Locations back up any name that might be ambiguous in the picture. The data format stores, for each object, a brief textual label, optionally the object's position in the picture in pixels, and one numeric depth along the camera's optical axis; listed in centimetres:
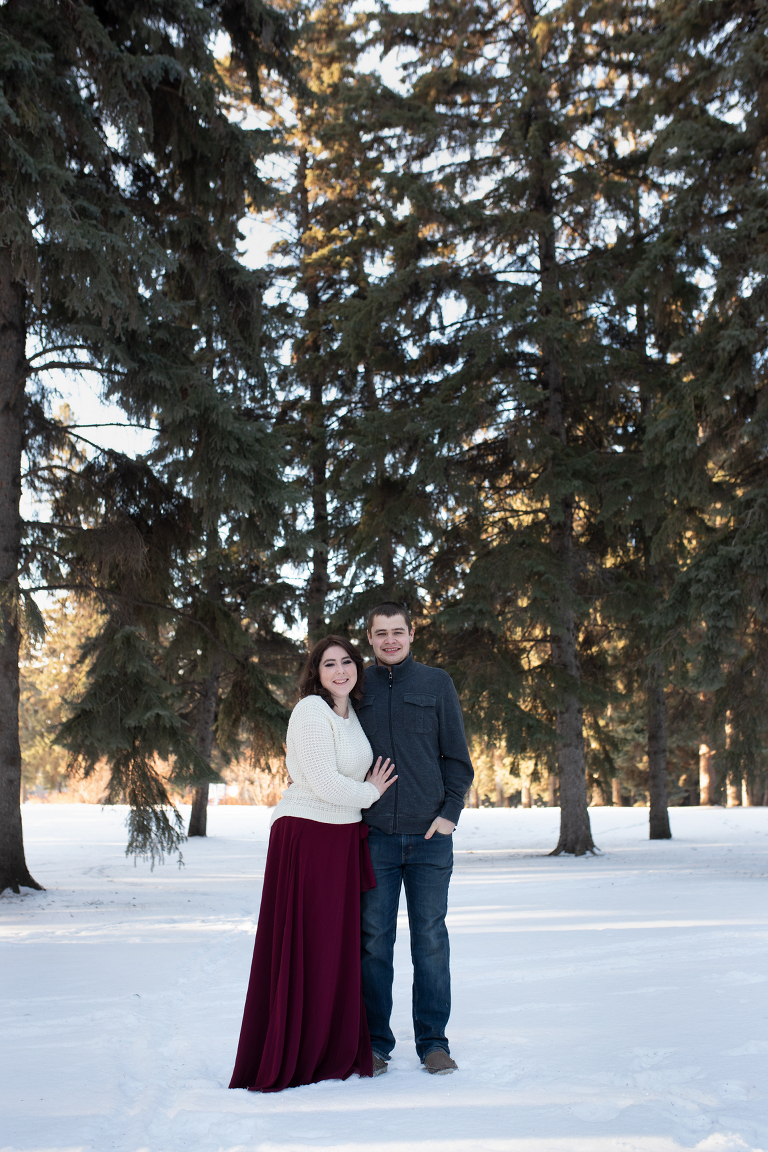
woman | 344
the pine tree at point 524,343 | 1218
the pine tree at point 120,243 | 750
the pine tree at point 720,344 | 914
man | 367
